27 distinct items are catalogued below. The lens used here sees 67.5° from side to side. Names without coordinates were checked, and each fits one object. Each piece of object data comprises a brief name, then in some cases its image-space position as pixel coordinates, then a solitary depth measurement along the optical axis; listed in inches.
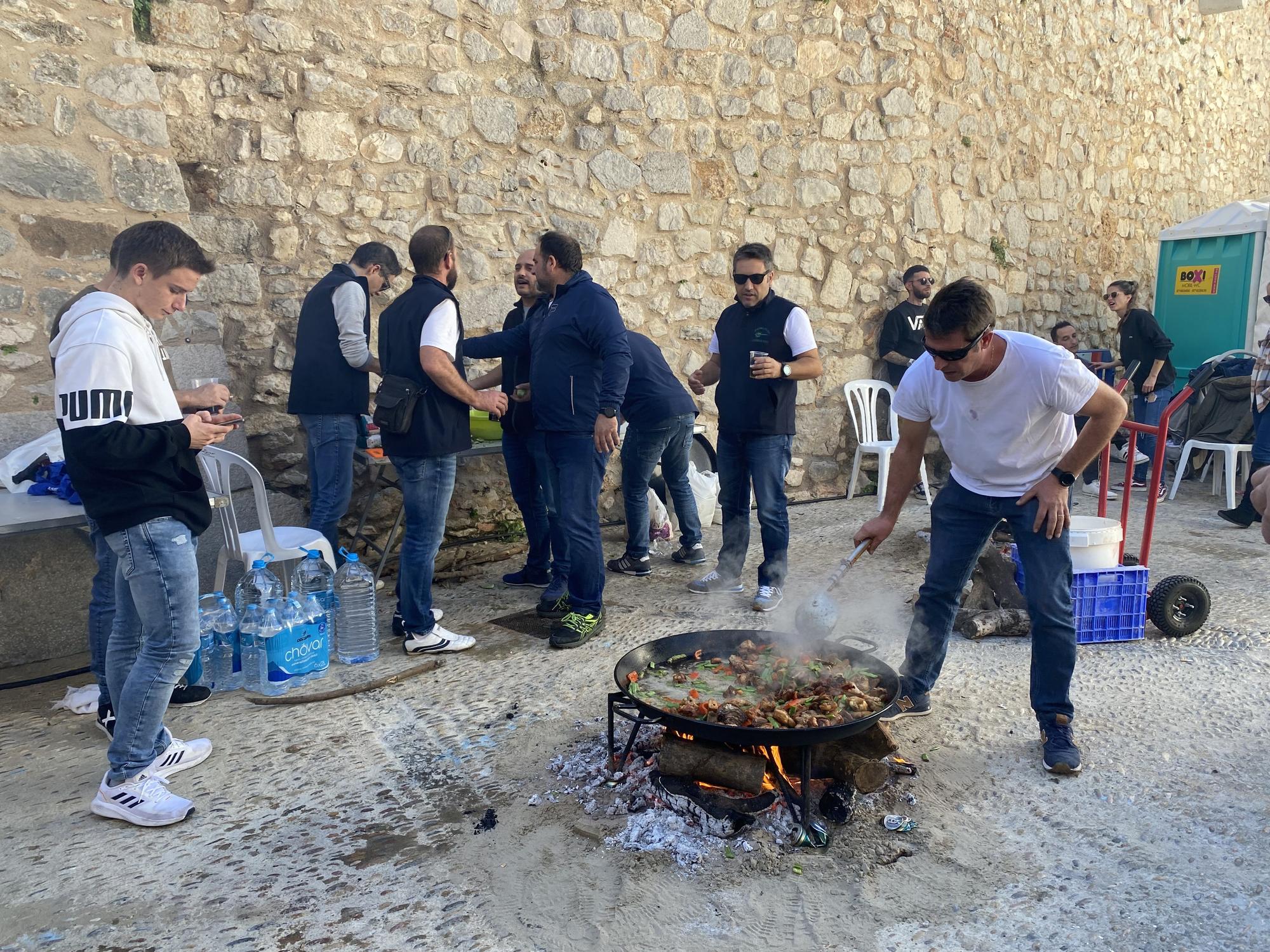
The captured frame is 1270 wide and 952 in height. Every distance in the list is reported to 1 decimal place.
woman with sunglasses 340.8
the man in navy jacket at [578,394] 183.9
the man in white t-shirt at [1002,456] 122.7
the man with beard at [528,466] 209.8
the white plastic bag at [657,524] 266.1
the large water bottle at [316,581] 176.4
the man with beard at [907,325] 320.8
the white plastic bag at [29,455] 165.9
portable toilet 373.4
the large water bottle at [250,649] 165.2
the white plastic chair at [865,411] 324.8
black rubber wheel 184.1
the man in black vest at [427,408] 174.1
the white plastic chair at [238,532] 172.4
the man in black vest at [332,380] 198.5
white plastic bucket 174.6
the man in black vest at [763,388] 201.5
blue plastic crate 179.0
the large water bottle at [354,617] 178.4
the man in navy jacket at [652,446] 228.5
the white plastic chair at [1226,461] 309.1
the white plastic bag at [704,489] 277.6
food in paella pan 119.6
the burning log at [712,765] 115.6
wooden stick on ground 159.9
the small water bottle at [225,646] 165.5
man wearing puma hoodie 110.7
